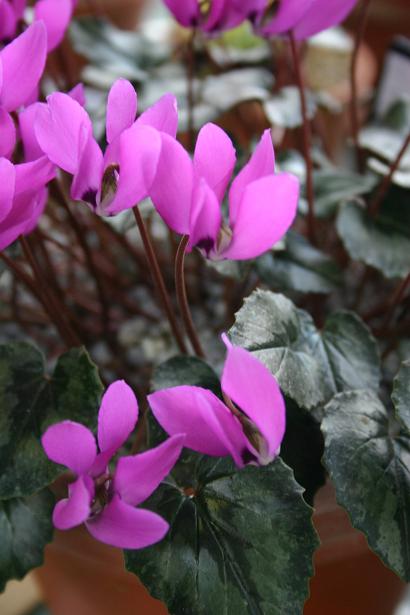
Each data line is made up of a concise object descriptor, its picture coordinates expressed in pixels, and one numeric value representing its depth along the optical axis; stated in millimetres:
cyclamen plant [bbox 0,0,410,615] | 397
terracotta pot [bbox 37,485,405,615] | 495
